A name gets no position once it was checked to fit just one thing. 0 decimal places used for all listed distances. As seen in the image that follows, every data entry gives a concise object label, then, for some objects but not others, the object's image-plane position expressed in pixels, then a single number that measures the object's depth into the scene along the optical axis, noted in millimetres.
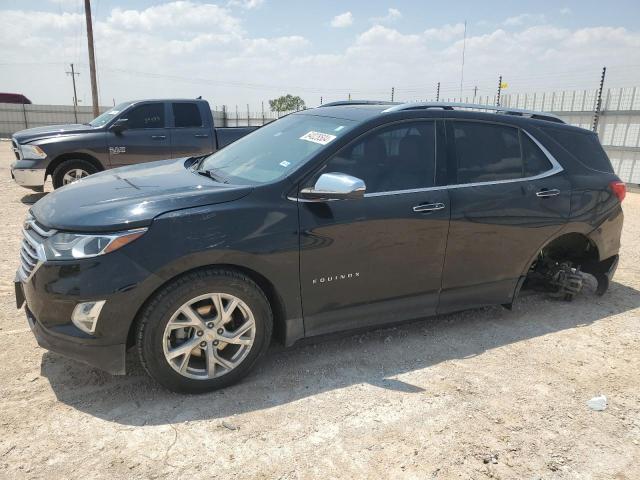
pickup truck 8297
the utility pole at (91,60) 22469
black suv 2738
